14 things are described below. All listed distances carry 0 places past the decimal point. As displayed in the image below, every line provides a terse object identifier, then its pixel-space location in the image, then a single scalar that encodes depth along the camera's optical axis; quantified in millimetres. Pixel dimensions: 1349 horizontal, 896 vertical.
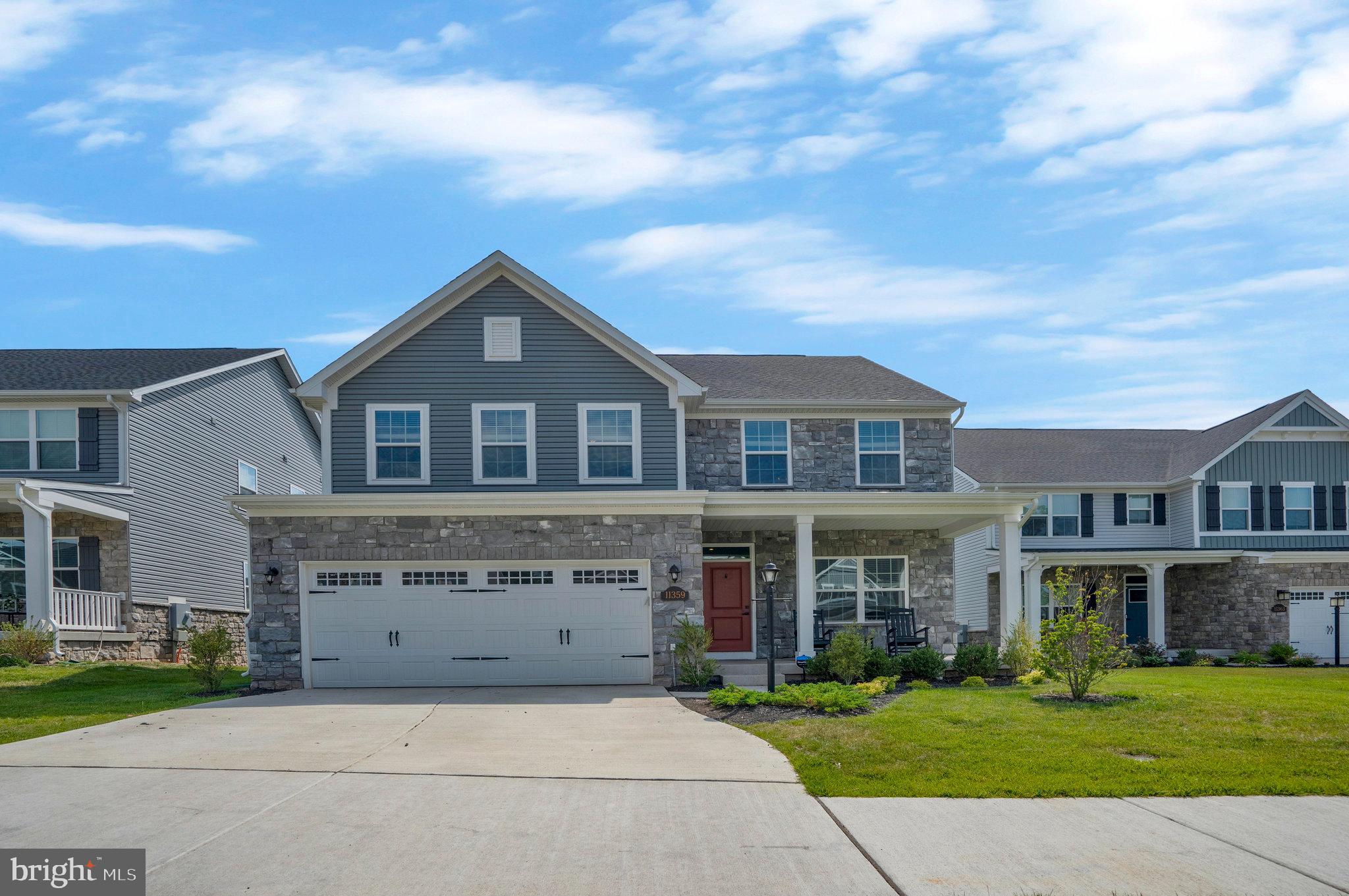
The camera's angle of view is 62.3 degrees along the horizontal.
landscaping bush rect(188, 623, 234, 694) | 16281
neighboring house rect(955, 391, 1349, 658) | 28188
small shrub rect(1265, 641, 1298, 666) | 26359
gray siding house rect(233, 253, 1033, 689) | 17125
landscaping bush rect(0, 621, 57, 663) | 19031
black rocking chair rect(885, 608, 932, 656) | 18469
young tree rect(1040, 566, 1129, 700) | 13164
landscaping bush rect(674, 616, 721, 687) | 16406
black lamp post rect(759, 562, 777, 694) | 14781
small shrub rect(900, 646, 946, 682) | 16812
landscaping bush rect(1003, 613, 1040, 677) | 16984
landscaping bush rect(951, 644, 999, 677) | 16859
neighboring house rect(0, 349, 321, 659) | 20828
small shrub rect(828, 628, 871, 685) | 16125
